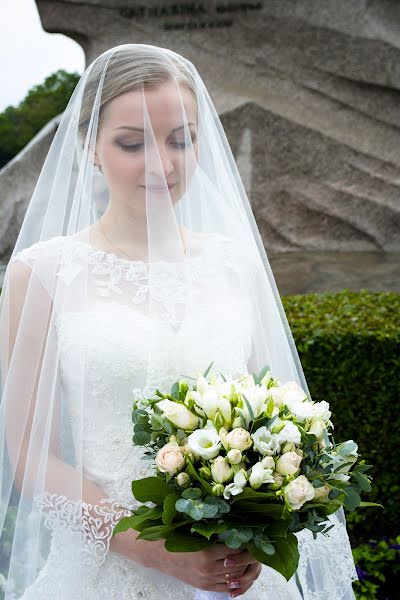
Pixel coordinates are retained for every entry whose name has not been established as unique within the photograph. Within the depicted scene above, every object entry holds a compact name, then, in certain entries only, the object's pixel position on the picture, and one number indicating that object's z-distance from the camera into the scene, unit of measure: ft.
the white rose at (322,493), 5.57
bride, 6.47
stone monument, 24.70
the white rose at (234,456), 5.27
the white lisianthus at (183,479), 5.34
